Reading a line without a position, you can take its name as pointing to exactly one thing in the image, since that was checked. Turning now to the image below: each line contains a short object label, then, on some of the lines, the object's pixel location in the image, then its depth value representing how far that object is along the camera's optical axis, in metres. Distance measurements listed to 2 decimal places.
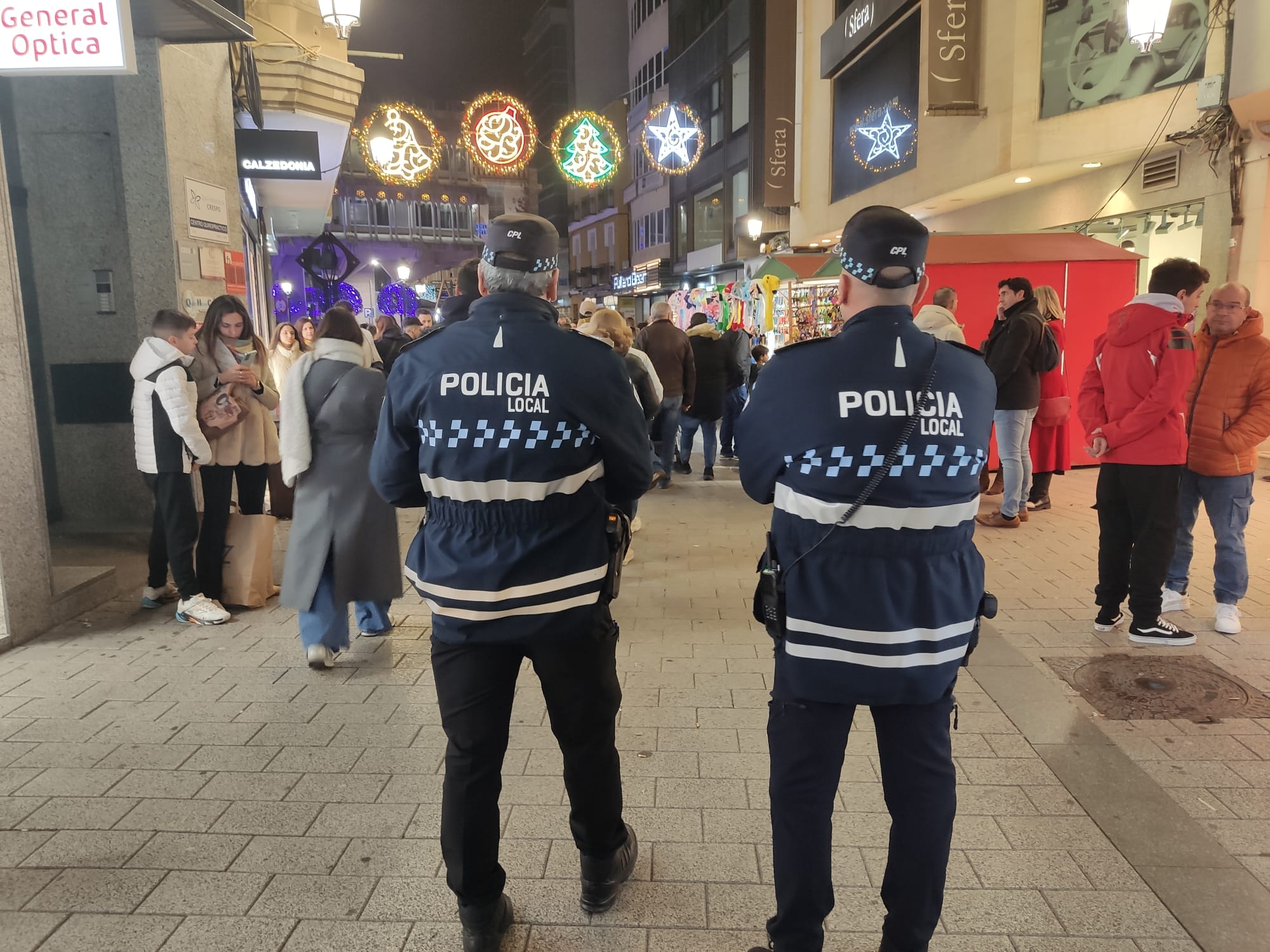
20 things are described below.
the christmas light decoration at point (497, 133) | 10.34
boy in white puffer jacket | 5.18
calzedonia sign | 9.30
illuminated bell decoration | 10.40
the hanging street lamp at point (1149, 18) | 9.12
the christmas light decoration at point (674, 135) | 14.33
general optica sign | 4.50
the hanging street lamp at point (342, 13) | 8.41
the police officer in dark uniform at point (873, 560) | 2.05
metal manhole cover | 4.10
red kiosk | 9.67
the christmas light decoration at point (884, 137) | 16.14
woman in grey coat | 4.44
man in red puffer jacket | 4.67
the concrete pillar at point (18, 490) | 4.96
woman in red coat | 7.97
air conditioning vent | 10.76
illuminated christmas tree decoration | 10.88
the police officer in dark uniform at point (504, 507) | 2.31
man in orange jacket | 4.84
